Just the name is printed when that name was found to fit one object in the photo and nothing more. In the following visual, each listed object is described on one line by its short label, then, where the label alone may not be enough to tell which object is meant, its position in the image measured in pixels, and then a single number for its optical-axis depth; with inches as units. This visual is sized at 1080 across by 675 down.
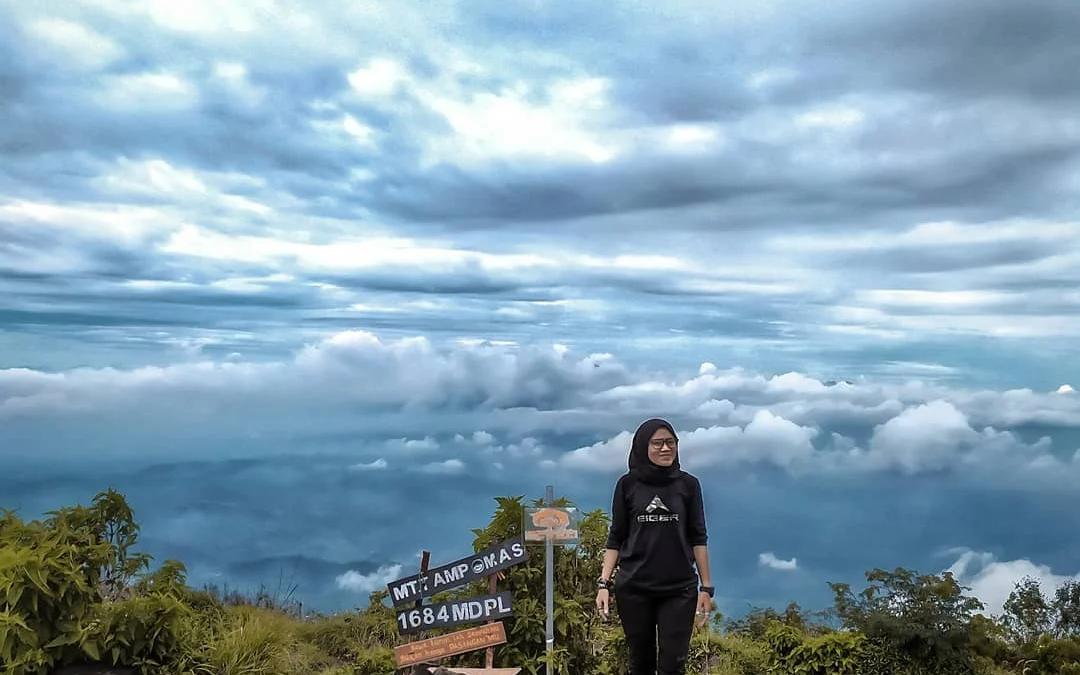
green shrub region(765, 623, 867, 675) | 333.7
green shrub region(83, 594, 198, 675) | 282.8
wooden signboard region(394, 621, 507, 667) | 297.6
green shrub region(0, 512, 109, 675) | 269.6
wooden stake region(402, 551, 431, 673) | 305.6
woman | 248.4
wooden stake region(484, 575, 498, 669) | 299.3
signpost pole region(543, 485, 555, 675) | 300.0
